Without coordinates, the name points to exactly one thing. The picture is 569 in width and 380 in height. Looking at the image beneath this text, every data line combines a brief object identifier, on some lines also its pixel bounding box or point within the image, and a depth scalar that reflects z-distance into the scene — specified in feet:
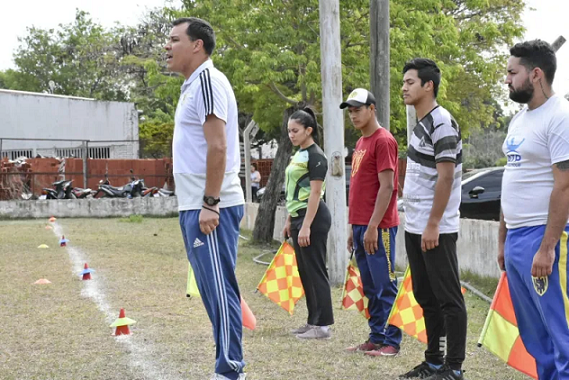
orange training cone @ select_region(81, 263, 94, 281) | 33.25
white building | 108.68
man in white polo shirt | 14.38
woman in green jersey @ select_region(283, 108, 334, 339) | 22.03
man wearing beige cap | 19.41
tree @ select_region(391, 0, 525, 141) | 52.24
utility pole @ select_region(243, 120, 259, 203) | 62.85
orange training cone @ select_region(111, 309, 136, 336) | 21.88
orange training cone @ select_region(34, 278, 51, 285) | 32.12
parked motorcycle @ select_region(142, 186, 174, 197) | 88.39
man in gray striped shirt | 16.10
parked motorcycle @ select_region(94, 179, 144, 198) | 86.13
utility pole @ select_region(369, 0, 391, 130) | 31.73
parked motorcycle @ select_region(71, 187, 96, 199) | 84.64
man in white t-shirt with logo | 12.81
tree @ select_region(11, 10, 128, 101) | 188.14
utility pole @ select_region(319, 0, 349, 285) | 32.45
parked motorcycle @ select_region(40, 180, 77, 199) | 82.64
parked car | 48.57
